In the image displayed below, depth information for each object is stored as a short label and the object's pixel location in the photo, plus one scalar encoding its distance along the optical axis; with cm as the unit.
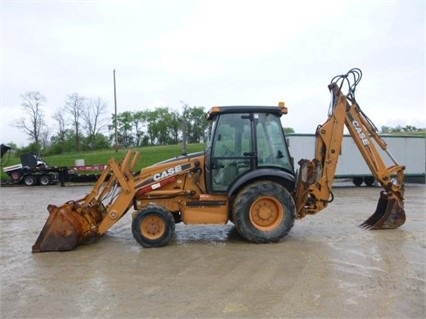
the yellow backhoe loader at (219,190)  727
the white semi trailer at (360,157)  1991
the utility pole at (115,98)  4862
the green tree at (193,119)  4424
